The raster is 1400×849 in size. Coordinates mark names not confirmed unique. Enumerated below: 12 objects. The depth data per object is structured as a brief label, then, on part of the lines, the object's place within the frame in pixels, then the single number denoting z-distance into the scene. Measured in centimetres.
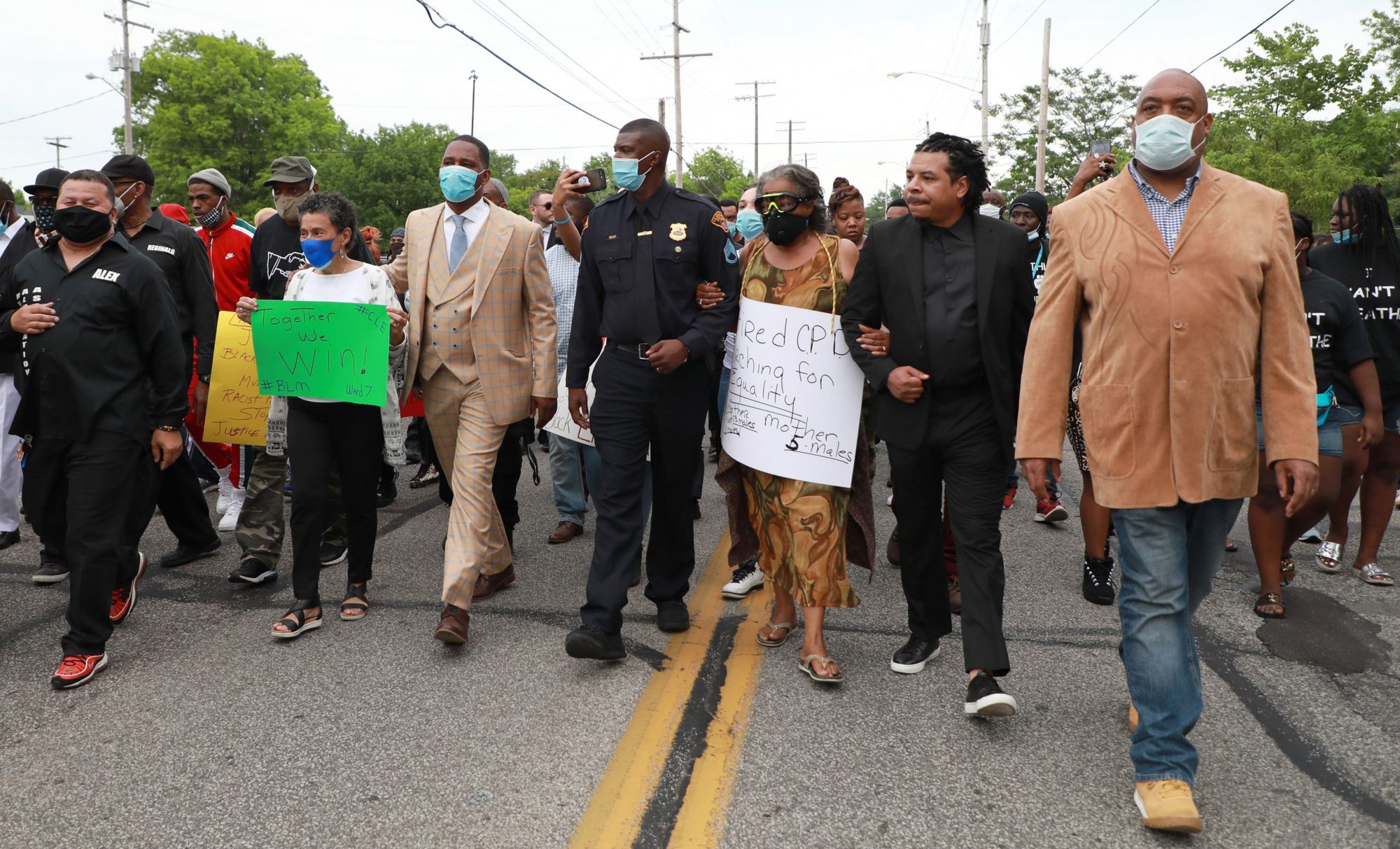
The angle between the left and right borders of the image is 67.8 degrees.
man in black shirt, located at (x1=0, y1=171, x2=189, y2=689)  445
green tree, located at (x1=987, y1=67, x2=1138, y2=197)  5134
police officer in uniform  463
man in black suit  402
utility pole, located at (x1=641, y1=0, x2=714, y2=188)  4241
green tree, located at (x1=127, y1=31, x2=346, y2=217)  5566
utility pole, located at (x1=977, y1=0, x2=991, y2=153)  3969
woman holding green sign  504
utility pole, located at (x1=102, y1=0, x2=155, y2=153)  4712
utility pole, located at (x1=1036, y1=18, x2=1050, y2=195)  3322
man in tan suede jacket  318
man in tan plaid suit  502
